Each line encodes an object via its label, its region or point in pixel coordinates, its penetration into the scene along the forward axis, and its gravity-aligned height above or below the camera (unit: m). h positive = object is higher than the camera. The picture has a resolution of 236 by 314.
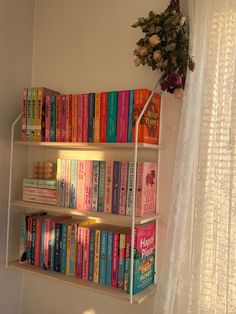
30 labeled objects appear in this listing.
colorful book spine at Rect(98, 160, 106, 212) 1.50 -0.11
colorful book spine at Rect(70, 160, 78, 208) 1.58 -0.12
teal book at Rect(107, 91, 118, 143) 1.46 +0.20
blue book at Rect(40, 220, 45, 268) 1.67 -0.42
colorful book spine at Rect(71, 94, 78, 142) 1.57 +0.20
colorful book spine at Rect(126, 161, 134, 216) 1.41 -0.11
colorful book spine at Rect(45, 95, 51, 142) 1.66 +0.21
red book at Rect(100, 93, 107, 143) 1.49 +0.19
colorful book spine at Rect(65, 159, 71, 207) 1.59 -0.11
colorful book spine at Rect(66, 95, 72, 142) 1.59 +0.20
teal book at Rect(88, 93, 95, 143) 1.52 +0.21
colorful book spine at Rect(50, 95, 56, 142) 1.64 +0.21
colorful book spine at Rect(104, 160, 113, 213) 1.47 -0.11
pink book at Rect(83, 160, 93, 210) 1.53 -0.11
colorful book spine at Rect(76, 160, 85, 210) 1.55 -0.11
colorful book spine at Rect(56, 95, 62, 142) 1.62 +0.21
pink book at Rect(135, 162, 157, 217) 1.39 -0.11
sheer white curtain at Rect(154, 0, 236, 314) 1.28 -0.07
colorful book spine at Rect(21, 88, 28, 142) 1.72 +0.23
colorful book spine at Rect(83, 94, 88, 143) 1.54 +0.19
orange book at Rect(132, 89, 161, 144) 1.39 +0.20
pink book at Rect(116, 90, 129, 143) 1.43 +0.20
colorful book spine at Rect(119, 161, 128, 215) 1.43 -0.11
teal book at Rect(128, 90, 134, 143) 1.41 +0.21
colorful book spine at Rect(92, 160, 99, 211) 1.52 -0.11
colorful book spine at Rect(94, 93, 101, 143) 1.51 +0.20
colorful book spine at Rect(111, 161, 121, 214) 1.45 -0.11
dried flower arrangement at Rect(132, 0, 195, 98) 1.38 +0.49
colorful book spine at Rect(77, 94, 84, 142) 1.55 +0.21
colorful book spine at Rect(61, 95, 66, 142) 1.61 +0.20
